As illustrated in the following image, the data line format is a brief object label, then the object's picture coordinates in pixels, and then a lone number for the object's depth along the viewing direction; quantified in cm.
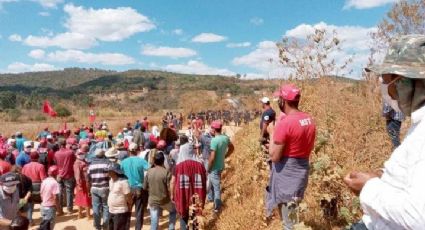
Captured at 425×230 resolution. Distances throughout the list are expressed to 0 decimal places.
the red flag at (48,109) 1764
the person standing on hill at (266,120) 695
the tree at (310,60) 679
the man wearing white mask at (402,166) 127
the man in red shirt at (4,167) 715
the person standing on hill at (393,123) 509
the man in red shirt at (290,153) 391
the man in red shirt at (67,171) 917
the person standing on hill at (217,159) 763
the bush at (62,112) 4191
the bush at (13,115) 4292
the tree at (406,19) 886
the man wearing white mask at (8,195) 605
